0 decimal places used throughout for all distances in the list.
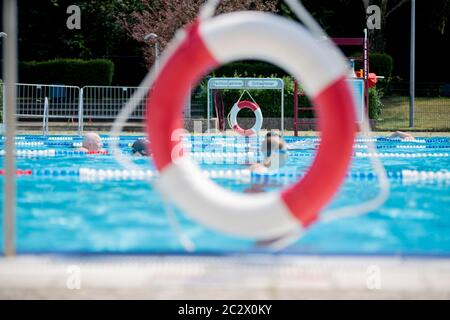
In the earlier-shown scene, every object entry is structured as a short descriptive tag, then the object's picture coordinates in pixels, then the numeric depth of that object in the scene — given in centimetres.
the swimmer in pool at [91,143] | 1104
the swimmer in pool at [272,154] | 778
